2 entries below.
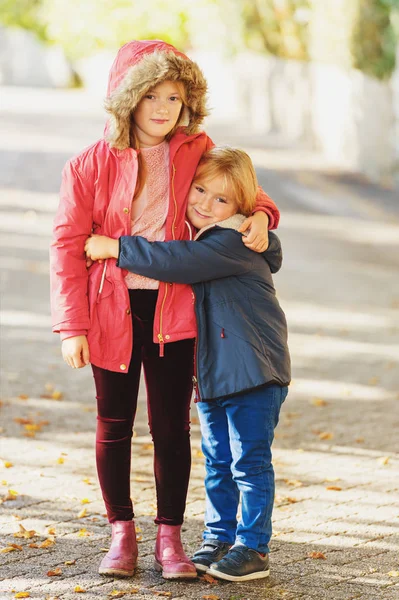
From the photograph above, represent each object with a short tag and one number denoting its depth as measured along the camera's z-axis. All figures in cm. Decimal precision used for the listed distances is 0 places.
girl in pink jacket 755
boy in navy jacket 753
